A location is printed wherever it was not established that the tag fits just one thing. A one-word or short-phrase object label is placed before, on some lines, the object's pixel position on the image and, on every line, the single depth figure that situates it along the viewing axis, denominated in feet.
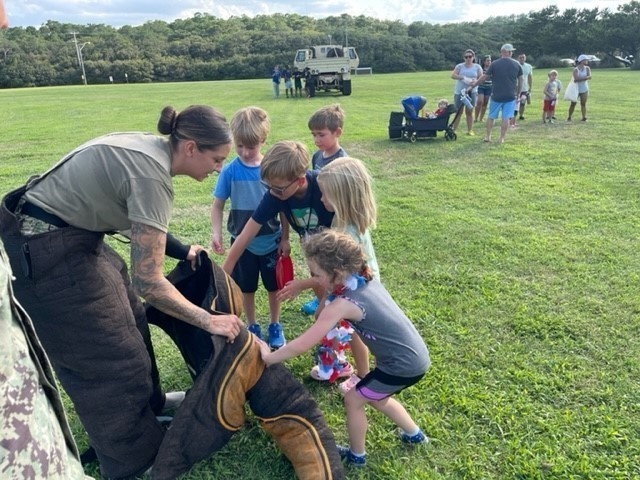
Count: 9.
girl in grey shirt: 7.38
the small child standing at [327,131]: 11.64
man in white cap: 30.81
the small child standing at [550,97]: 37.33
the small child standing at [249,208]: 10.20
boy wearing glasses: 9.00
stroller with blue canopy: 33.14
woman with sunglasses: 35.62
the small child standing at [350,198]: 8.53
